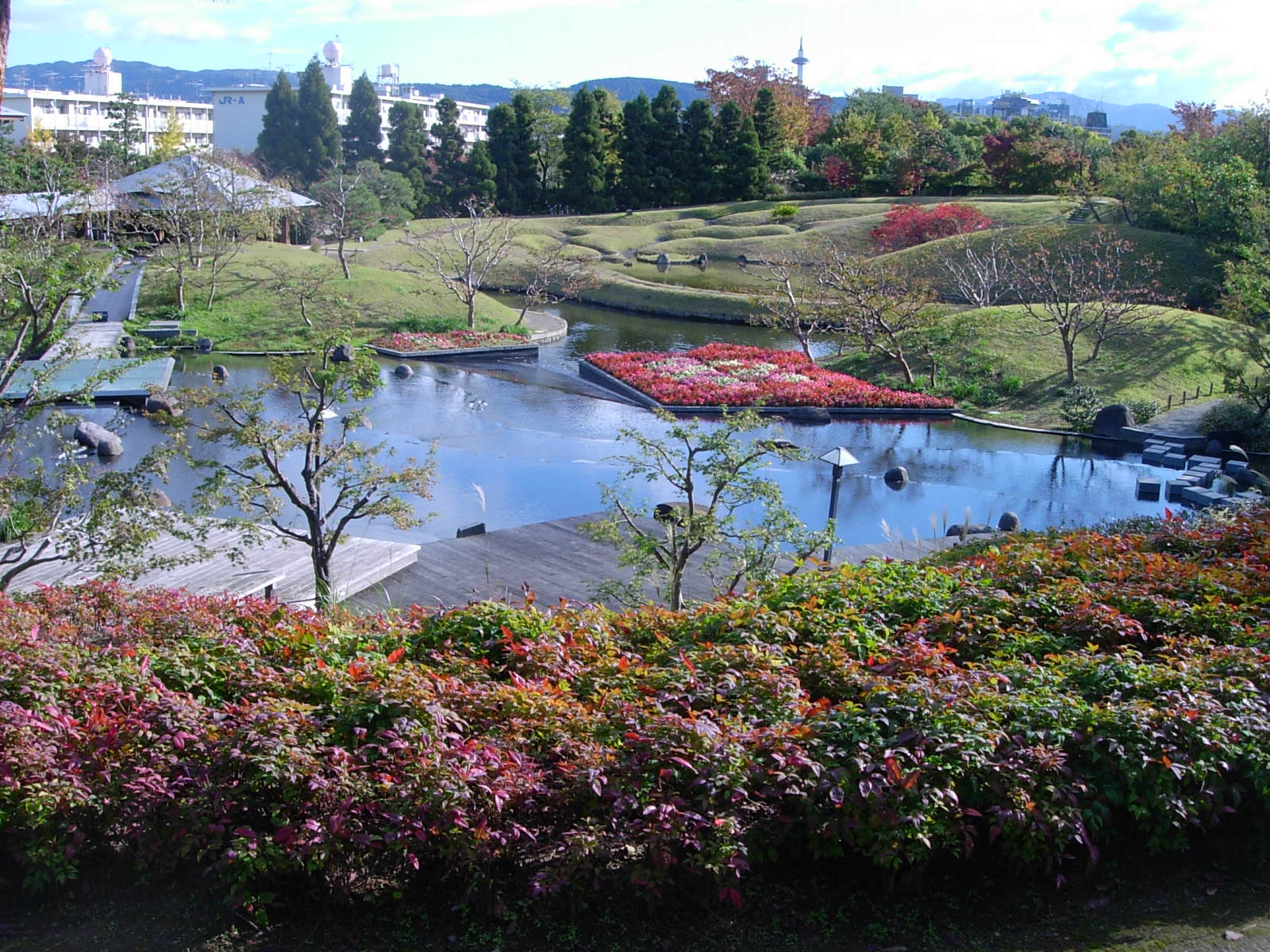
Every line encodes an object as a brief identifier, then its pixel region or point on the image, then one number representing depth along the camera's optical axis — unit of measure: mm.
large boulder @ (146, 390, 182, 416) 17562
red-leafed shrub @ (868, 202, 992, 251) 38781
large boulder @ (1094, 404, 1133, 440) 18516
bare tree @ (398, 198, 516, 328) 27766
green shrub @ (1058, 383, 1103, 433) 19109
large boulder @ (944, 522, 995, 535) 11714
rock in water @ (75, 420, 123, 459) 15305
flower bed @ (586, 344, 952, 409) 20531
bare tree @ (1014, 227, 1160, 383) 21531
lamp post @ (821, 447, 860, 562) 11266
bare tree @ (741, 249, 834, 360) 24531
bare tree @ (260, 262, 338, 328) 26016
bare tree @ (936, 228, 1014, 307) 28156
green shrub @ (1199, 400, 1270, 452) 17656
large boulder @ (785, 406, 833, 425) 19672
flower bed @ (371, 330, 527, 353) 25219
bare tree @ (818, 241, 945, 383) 22812
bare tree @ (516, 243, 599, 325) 29594
